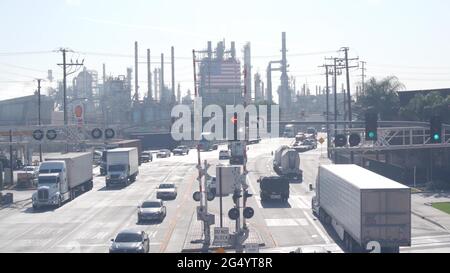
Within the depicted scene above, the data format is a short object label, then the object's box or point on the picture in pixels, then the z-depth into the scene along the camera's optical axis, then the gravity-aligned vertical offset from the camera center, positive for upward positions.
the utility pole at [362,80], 109.34 +5.64
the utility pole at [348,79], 66.25 +3.27
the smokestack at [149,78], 190.88 +10.55
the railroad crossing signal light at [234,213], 29.30 -4.23
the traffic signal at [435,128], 36.28 -0.86
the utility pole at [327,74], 95.84 +5.57
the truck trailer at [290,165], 66.50 -4.97
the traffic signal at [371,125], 36.00 -0.65
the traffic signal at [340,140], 40.20 -1.57
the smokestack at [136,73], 188.25 +11.69
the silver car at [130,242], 28.27 -5.31
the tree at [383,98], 92.39 +2.14
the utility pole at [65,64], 72.91 +5.64
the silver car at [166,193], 52.84 -5.97
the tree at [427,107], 69.06 +0.46
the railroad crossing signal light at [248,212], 30.73 -4.36
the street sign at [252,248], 23.44 -4.58
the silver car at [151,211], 41.06 -5.72
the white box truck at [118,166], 62.34 -4.59
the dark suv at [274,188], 49.94 -5.38
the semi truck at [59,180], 48.40 -4.61
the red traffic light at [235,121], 29.05 -0.28
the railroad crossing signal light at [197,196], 32.91 -3.89
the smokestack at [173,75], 190.26 +11.38
